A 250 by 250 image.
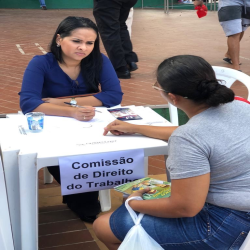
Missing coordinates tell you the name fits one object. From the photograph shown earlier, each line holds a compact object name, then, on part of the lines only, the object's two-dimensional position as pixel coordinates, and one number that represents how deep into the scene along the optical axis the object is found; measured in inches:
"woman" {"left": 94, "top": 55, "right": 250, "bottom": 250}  59.4
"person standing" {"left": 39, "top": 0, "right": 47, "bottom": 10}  582.9
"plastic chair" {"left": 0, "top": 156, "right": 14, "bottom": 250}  69.9
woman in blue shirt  102.0
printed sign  72.1
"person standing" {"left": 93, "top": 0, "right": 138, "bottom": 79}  198.7
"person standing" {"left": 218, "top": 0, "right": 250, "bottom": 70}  209.2
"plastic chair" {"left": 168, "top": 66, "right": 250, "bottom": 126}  110.3
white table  70.9
